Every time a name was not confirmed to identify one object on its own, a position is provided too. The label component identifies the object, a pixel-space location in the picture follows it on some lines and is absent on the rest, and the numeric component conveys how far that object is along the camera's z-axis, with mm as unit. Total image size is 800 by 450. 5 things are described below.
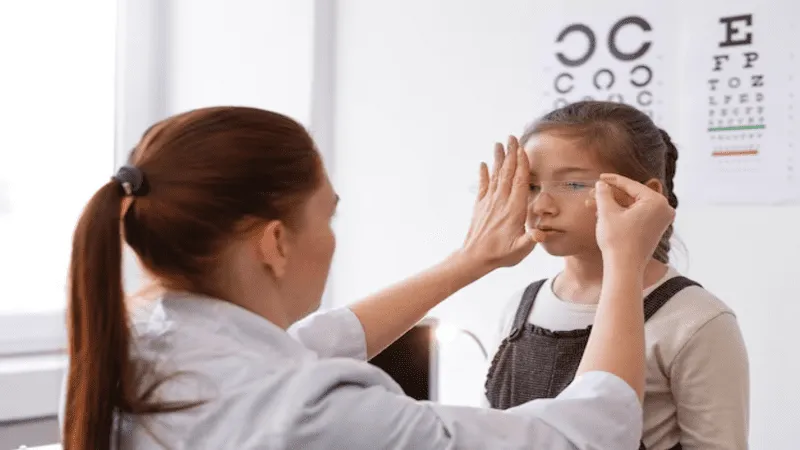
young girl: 1092
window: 2133
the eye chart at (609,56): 1762
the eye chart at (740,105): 1621
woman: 757
